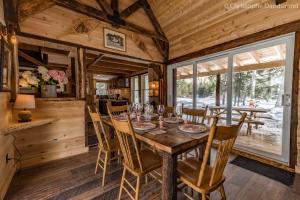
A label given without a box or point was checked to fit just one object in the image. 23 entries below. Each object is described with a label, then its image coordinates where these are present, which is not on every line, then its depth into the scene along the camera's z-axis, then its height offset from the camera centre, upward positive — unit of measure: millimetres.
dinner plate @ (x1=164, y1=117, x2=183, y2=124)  2048 -376
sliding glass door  2375 +152
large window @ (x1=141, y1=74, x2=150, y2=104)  7910 +516
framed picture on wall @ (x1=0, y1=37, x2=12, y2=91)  1649 +393
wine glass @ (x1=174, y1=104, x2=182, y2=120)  2002 -222
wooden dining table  1188 -466
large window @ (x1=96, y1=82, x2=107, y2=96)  12173 +674
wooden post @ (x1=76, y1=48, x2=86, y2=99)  2924 +443
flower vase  2527 +79
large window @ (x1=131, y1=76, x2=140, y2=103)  8602 +432
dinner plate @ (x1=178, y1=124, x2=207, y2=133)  1535 -383
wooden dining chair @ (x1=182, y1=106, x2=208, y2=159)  2269 -311
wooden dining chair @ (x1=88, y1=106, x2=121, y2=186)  1913 -752
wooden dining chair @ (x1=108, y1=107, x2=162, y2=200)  1312 -744
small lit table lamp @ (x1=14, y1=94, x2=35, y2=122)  1926 -131
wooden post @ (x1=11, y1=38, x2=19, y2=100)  2195 +358
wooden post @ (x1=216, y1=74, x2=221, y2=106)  3432 +154
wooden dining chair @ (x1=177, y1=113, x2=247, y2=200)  1073 -632
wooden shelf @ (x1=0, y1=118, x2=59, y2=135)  1657 -410
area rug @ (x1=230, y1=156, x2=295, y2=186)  2031 -1223
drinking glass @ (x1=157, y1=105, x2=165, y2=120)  2134 -211
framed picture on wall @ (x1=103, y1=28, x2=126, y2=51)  3330 +1418
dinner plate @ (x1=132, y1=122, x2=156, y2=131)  1632 -381
